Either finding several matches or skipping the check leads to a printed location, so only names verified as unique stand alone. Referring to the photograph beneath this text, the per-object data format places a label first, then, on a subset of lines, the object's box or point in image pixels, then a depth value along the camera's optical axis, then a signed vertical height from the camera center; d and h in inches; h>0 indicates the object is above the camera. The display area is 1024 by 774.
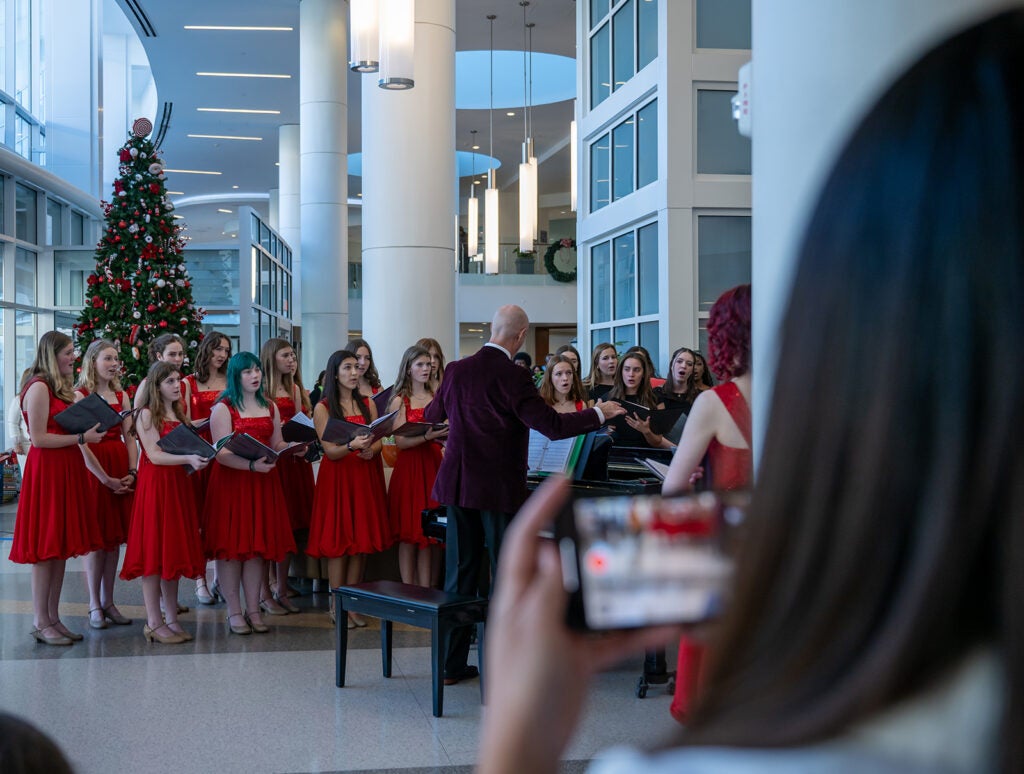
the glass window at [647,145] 410.3 +91.8
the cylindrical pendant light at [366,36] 268.1 +85.7
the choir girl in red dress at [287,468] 293.0 -21.3
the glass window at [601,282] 466.0 +46.0
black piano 223.5 -18.3
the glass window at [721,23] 398.0 +131.8
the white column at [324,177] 676.7 +136.7
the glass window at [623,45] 435.2 +137.2
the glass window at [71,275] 664.4 +70.1
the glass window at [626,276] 434.9 +45.3
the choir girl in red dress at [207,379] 294.7 +3.2
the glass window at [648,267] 412.5 +46.1
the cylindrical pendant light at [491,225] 665.6 +100.6
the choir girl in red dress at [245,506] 264.8 -27.8
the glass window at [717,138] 399.2 +90.7
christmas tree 489.4 +52.6
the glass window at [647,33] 407.6 +133.0
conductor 217.6 -10.1
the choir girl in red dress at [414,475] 282.0 -21.6
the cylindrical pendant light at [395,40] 255.9 +81.0
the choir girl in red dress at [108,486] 269.1 -23.0
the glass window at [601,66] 463.2 +137.7
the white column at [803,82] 89.6 +26.0
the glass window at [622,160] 438.3 +92.3
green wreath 1035.3 +115.9
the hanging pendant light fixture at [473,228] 828.0 +132.6
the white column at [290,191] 989.2 +178.3
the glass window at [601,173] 465.4 +92.5
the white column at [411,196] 361.1 +64.2
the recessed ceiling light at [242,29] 733.3 +239.6
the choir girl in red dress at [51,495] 250.7 -23.8
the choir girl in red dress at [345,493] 275.7 -25.9
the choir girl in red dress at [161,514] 252.1 -28.3
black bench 201.5 -41.2
